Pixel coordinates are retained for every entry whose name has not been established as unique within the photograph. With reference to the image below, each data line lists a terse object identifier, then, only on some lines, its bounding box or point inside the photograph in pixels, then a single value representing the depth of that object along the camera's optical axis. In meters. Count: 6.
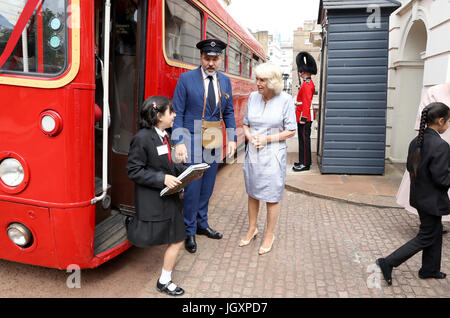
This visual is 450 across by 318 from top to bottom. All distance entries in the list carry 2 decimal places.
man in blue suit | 3.88
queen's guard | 7.73
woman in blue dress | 3.85
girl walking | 3.25
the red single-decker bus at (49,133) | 2.77
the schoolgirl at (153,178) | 2.94
